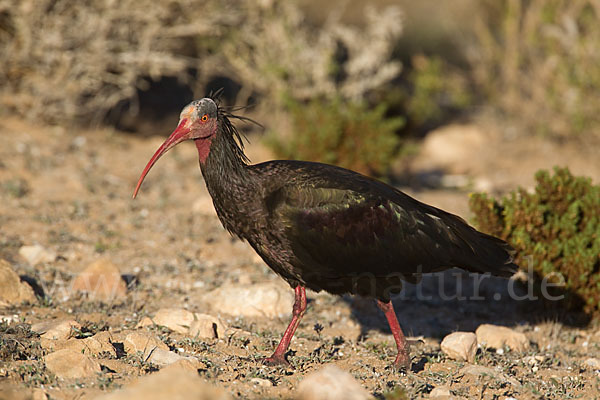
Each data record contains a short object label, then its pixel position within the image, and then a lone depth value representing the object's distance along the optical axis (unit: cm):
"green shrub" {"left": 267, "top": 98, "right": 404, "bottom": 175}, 1916
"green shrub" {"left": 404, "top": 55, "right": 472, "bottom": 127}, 2422
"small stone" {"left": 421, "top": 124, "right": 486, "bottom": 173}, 2380
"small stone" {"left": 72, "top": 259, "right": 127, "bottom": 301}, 1223
